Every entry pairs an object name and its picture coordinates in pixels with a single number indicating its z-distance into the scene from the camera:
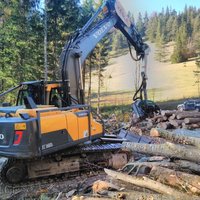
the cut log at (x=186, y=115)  8.88
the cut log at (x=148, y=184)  2.95
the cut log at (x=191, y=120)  8.66
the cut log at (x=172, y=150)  3.22
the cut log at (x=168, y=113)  9.16
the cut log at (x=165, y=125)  8.75
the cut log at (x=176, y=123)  8.70
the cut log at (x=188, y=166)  3.33
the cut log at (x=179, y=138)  3.40
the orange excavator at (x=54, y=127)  5.36
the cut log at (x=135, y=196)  2.98
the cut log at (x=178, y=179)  2.96
